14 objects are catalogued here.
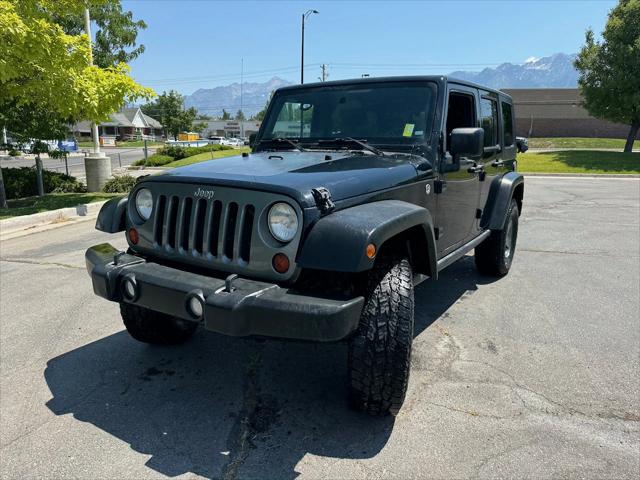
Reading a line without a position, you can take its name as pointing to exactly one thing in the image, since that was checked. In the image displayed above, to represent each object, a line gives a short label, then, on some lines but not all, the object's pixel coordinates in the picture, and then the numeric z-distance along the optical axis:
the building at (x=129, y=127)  81.00
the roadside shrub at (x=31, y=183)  13.25
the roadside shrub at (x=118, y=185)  13.26
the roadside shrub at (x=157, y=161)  24.79
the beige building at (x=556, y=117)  47.59
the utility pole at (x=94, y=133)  12.14
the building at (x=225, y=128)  100.25
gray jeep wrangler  2.35
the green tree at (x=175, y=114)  63.28
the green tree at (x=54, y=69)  7.41
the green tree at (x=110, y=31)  15.38
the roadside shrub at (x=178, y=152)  27.55
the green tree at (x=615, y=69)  22.16
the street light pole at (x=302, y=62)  29.56
